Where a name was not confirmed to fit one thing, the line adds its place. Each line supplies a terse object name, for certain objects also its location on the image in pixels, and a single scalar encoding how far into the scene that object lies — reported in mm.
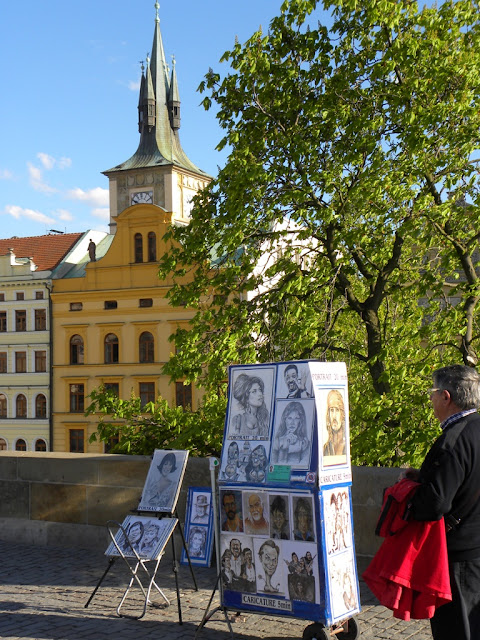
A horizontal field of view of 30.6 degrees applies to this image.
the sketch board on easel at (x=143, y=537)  6891
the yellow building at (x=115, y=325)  51312
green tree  10648
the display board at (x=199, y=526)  7160
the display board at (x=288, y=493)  5742
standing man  4172
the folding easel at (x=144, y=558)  6660
